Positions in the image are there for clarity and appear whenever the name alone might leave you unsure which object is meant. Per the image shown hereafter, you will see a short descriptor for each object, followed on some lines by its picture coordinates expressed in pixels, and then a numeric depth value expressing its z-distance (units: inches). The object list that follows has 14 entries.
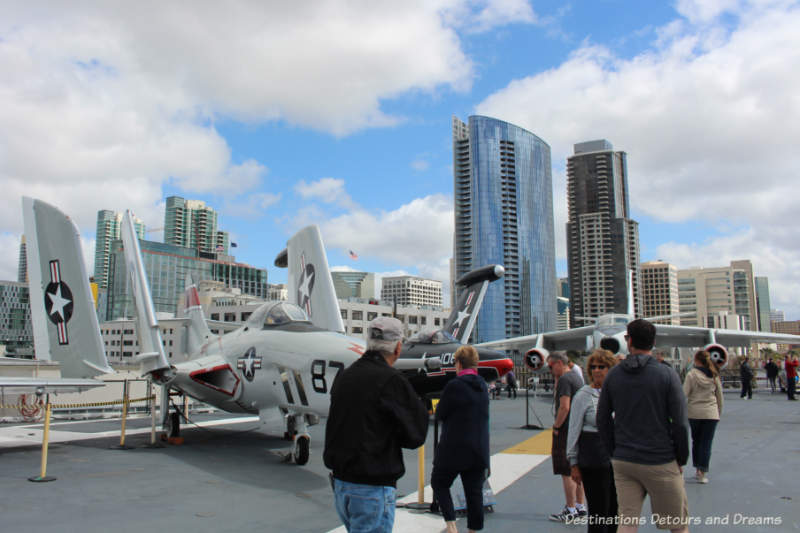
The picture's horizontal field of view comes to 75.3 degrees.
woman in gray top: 166.7
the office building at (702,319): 7617.1
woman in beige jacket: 273.7
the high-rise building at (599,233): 6801.2
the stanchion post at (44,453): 293.6
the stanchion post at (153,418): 420.0
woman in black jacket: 172.9
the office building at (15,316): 5280.5
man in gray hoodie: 137.0
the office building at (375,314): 3481.8
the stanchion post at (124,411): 418.9
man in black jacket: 107.0
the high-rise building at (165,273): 5477.4
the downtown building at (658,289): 7647.6
